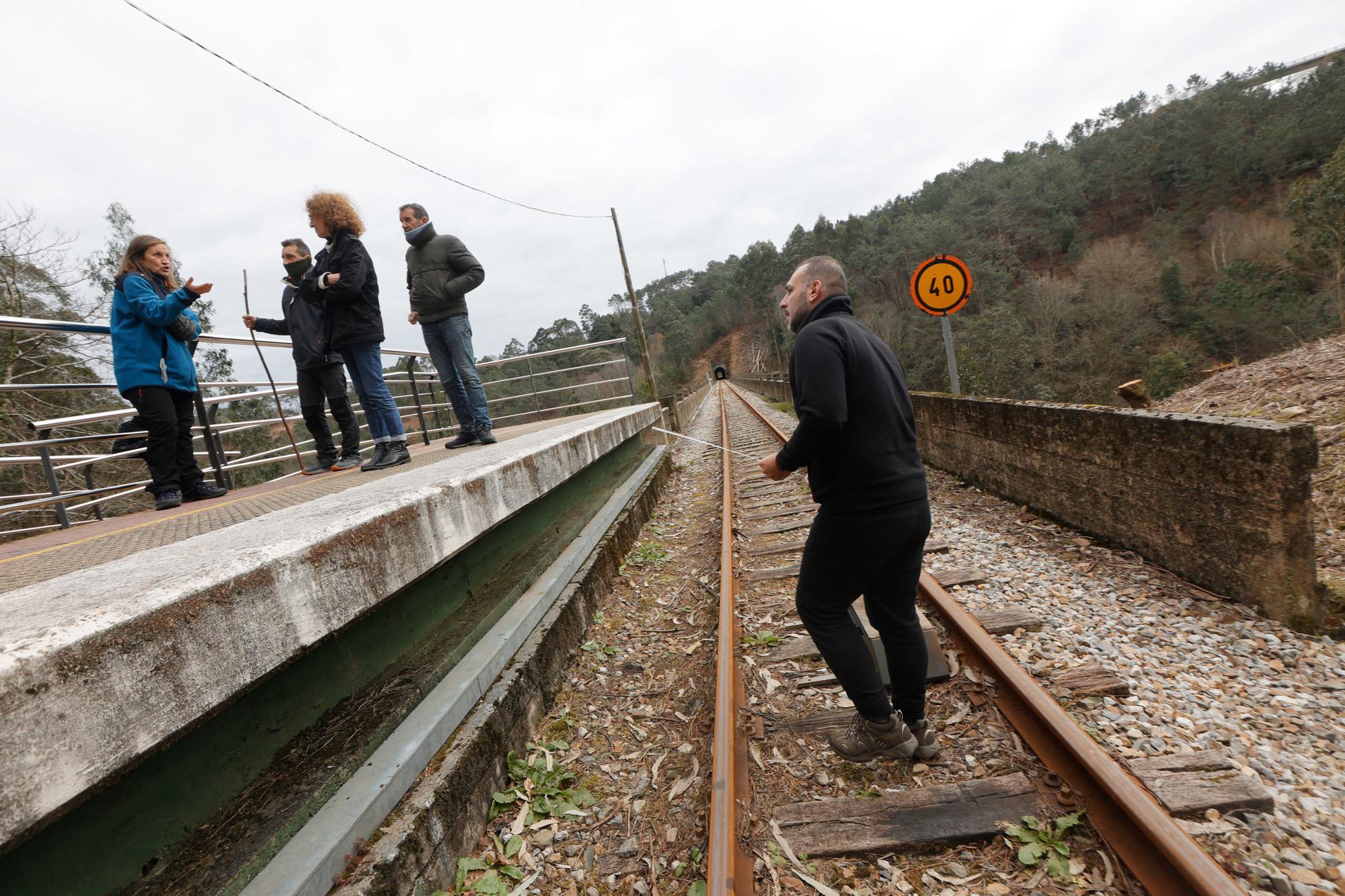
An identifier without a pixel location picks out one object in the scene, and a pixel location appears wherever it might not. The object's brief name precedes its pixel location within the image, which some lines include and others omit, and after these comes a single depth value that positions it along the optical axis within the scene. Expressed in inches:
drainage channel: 62.6
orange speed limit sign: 281.7
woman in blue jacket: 148.7
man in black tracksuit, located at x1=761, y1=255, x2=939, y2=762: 93.8
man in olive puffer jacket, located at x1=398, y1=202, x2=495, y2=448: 208.4
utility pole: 640.6
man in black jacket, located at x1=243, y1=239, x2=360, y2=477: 189.2
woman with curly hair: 177.6
